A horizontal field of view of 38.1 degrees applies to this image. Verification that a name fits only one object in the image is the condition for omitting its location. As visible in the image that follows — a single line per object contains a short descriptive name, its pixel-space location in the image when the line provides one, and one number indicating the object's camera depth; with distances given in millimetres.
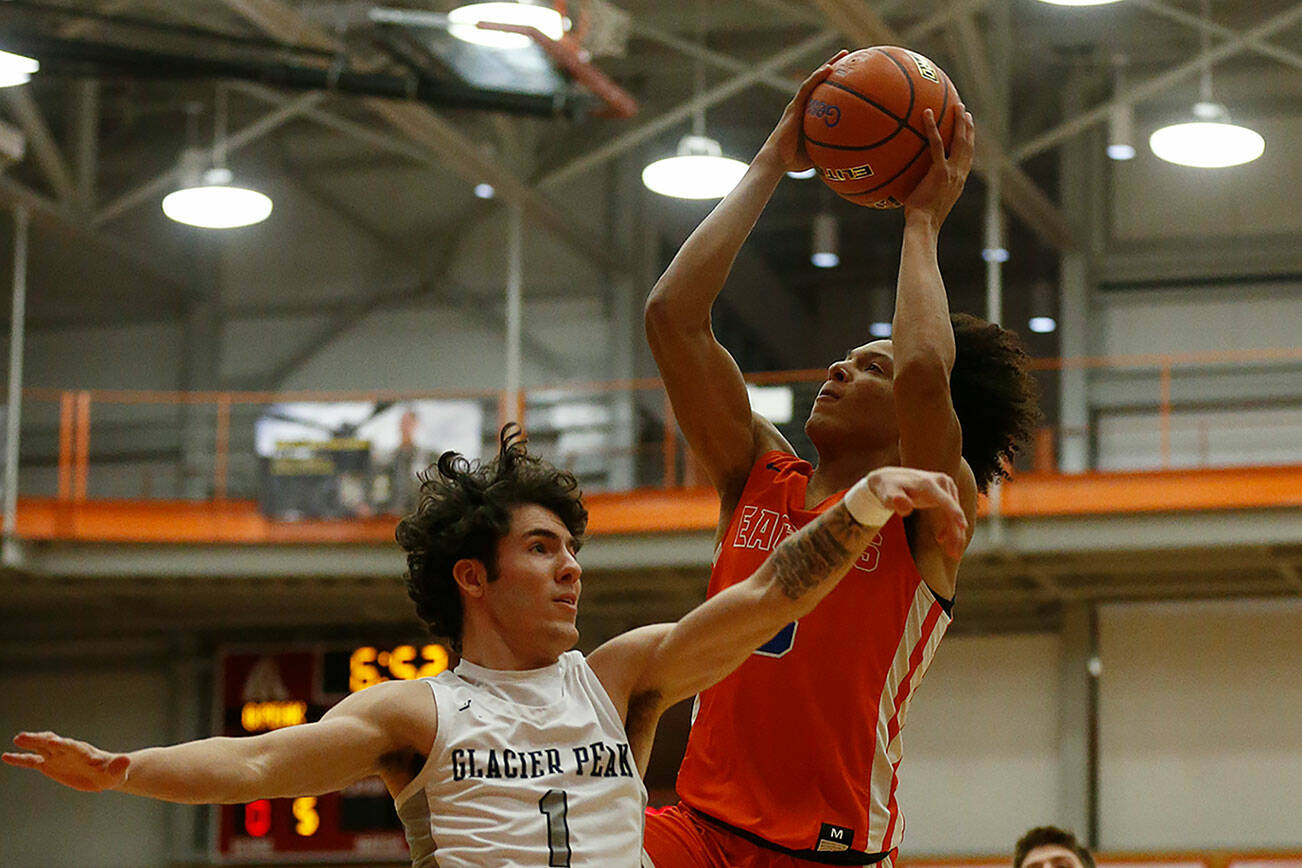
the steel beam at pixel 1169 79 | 15867
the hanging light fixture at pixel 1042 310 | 19594
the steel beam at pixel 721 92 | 16328
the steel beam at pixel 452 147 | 14805
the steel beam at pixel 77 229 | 18078
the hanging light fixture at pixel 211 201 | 15344
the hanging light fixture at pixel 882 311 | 20547
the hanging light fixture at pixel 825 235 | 18797
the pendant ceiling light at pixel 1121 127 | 15891
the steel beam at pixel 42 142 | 18366
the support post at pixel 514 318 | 16734
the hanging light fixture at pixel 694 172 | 14727
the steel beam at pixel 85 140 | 19703
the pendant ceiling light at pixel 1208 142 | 14180
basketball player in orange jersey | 4219
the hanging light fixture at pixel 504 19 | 12102
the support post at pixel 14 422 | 15617
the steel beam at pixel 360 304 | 20891
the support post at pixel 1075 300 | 18766
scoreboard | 16906
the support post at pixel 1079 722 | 17062
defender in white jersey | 3572
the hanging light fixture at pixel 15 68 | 12922
